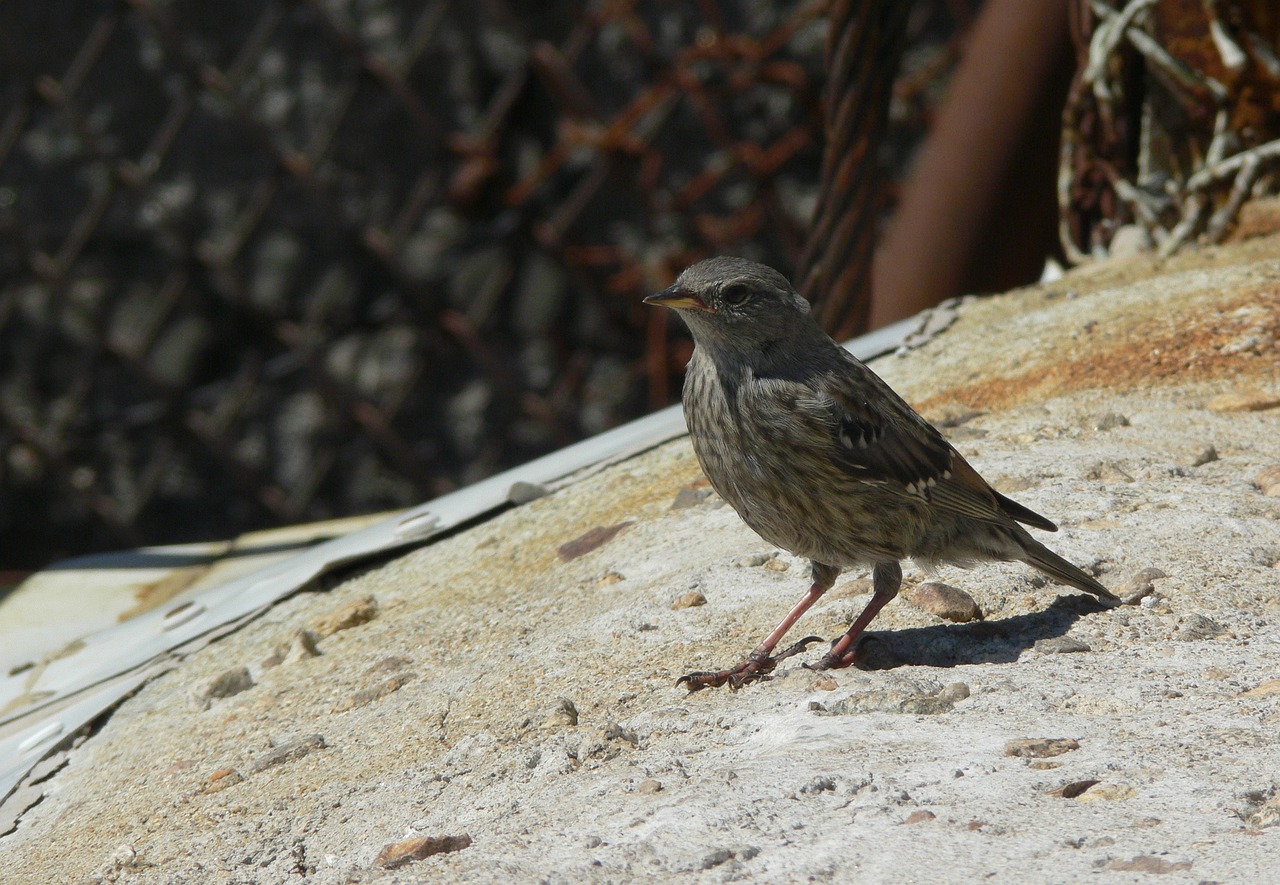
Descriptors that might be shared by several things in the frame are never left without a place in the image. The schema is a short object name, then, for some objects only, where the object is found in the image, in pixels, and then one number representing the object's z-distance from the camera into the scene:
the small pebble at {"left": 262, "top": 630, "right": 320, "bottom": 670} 5.94
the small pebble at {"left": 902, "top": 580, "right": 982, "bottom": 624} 5.31
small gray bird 5.22
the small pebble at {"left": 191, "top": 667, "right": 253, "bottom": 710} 5.72
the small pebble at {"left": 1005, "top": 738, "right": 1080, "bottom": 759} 4.02
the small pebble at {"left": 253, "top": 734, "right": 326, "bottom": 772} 4.93
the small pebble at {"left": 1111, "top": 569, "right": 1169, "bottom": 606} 5.04
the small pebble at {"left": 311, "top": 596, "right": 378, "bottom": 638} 6.17
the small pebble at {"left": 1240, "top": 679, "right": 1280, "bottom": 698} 4.22
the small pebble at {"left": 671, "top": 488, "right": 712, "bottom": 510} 6.61
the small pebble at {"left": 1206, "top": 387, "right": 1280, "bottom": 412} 6.55
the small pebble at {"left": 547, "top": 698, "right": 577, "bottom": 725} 4.67
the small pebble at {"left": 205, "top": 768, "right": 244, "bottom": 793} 4.86
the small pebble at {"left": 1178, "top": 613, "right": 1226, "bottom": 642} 4.71
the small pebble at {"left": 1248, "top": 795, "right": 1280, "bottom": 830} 3.52
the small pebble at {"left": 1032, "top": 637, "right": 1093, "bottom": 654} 4.77
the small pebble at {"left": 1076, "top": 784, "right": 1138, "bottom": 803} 3.73
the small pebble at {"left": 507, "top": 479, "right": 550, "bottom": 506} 7.30
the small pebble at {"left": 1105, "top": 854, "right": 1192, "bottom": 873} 3.32
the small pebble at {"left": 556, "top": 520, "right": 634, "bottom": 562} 6.36
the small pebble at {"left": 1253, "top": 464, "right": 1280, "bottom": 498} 5.66
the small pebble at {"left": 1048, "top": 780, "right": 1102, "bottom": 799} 3.77
